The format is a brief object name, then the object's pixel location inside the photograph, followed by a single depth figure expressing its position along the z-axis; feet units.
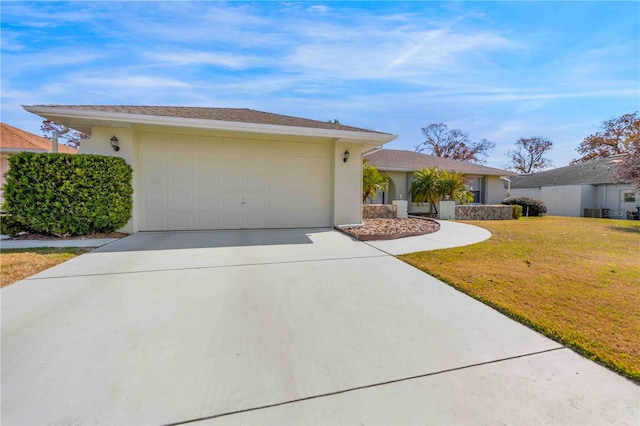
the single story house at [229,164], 23.99
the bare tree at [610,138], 88.89
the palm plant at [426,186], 46.62
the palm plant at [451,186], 45.85
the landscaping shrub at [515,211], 49.19
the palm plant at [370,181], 40.88
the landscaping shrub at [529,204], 57.70
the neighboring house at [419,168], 53.62
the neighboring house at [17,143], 39.27
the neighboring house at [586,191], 63.16
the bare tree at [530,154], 115.55
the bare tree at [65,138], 73.36
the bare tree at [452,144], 101.14
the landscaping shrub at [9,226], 20.61
